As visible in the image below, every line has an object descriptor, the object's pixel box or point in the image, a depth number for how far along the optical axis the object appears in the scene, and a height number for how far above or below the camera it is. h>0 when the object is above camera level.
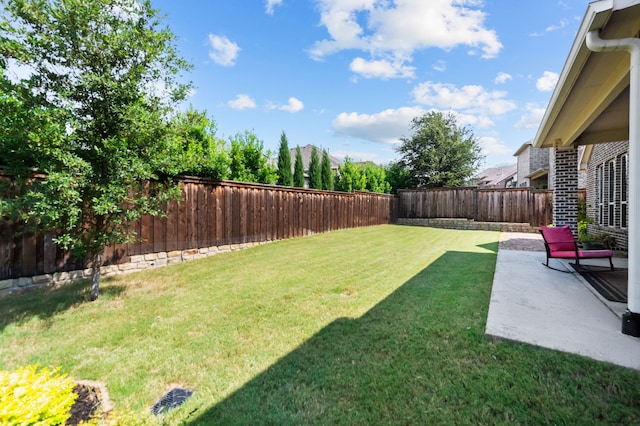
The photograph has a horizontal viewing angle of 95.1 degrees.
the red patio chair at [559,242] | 5.52 -0.73
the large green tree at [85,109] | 3.44 +1.34
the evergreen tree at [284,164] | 12.16 +1.90
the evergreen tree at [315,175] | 14.66 +1.70
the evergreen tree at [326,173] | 15.36 +1.87
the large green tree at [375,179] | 17.70 +1.81
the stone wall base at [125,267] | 4.38 -1.06
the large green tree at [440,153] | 24.20 +4.54
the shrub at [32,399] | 1.39 -0.97
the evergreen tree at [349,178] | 15.89 +1.65
